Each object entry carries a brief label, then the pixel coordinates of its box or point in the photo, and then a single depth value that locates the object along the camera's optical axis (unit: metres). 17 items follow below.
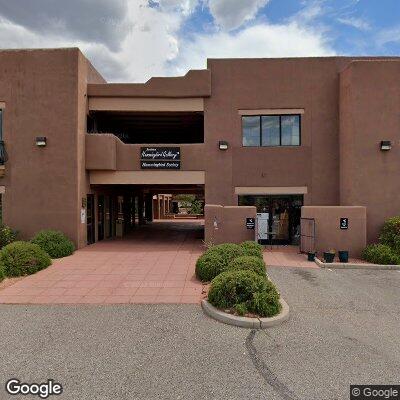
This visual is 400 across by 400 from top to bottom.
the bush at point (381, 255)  12.02
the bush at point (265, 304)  6.54
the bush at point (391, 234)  12.79
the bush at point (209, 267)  9.26
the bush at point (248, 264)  8.31
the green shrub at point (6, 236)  14.31
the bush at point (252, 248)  10.39
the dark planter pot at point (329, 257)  12.21
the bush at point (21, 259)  10.10
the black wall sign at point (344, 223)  13.43
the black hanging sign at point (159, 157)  16.06
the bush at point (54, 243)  13.23
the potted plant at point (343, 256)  12.48
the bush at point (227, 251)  9.64
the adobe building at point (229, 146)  14.44
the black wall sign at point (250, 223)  14.04
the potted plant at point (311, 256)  12.76
